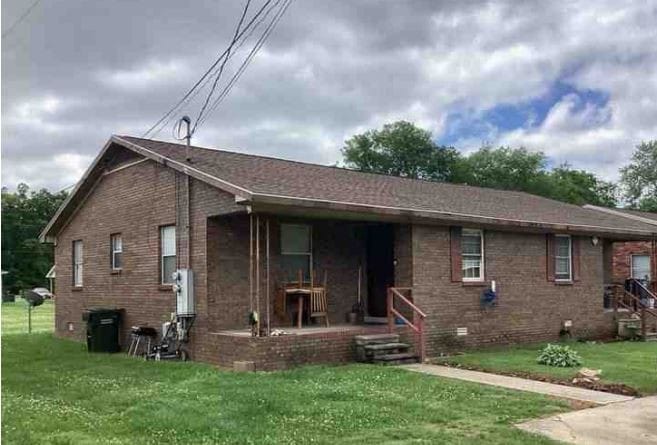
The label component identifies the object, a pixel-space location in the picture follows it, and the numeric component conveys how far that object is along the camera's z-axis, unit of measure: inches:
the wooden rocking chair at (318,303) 533.3
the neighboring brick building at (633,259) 928.3
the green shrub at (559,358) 454.3
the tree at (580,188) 2198.6
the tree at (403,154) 2326.5
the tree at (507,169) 2218.3
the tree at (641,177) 2239.2
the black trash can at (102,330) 585.3
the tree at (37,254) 1892.2
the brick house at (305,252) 478.9
